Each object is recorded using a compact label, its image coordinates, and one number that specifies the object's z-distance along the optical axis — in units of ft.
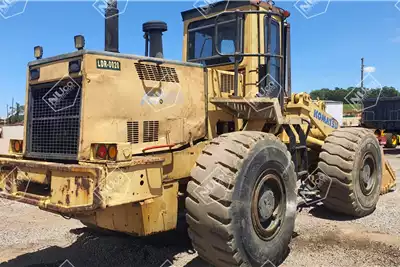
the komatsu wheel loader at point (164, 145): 12.99
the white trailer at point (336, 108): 119.96
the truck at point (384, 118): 69.56
